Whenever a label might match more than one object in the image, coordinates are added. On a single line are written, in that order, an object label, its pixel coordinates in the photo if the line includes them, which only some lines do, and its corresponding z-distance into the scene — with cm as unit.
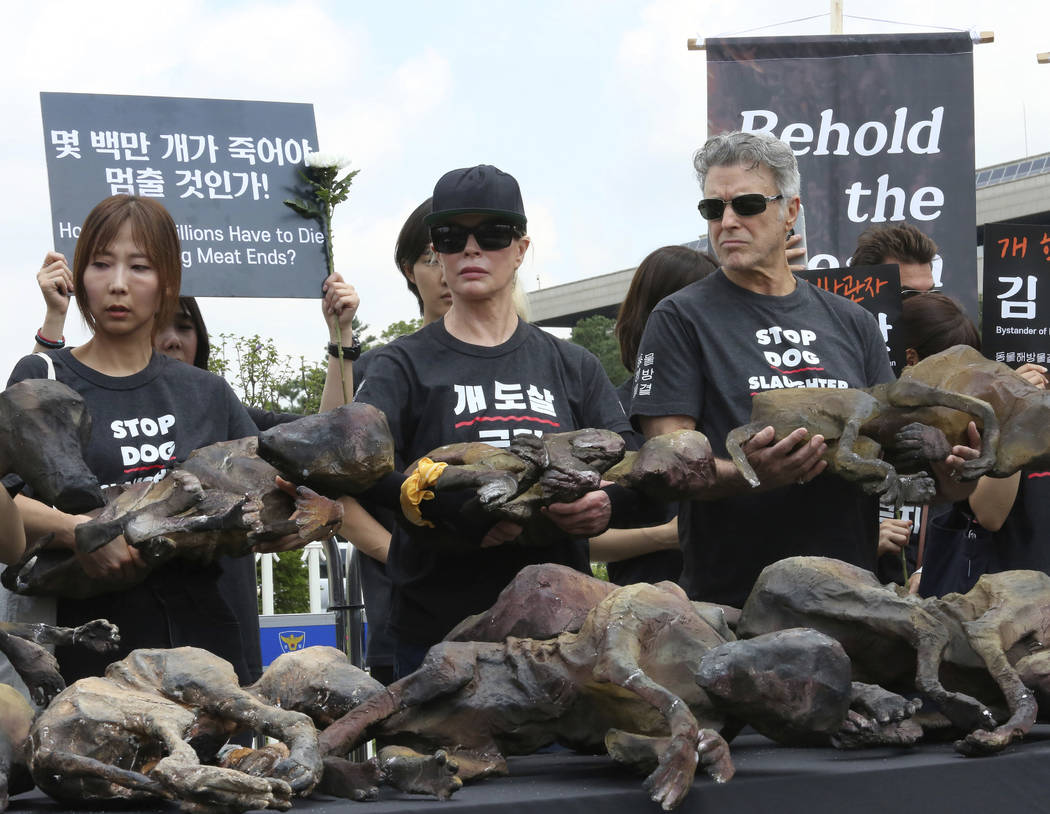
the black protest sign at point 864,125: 621
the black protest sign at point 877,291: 460
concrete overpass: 3089
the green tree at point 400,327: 2809
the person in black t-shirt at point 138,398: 308
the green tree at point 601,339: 3425
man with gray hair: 343
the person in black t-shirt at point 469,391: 325
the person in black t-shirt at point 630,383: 436
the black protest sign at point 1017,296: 426
